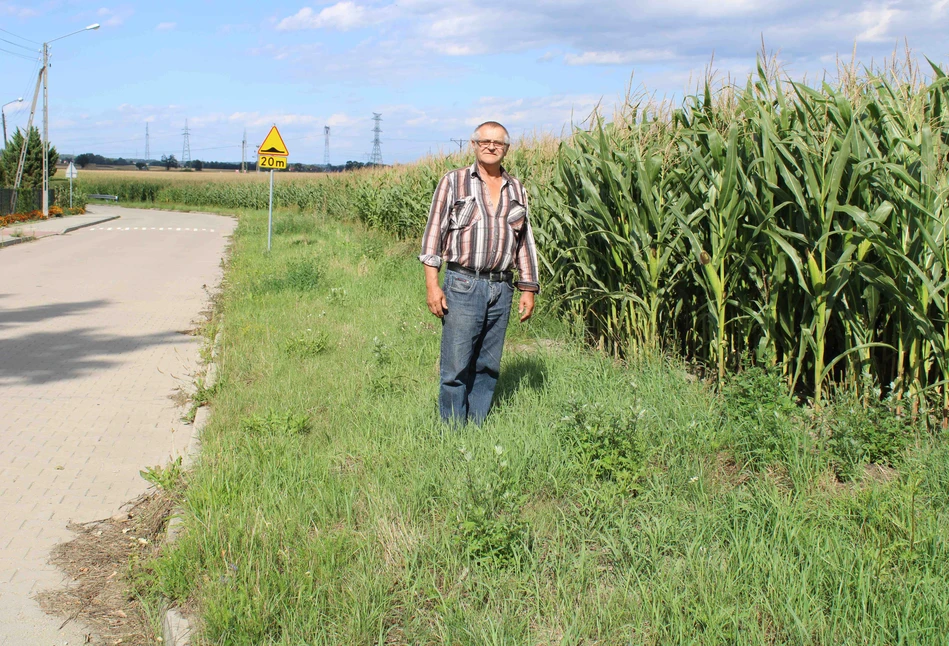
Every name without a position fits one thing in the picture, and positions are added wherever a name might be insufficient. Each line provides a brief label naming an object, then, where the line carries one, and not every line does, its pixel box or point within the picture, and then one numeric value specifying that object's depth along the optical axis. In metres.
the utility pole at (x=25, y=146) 43.23
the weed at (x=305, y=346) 8.27
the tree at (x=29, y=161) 49.19
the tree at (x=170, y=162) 132.60
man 4.98
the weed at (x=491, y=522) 3.61
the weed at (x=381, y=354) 7.51
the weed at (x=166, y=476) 5.06
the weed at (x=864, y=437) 4.25
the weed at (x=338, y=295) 11.59
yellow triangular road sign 19.55
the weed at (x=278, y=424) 5.58
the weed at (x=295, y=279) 13.06
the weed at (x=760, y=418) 4.43
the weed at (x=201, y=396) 6.94
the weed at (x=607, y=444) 4.29
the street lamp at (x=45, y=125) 37.53
